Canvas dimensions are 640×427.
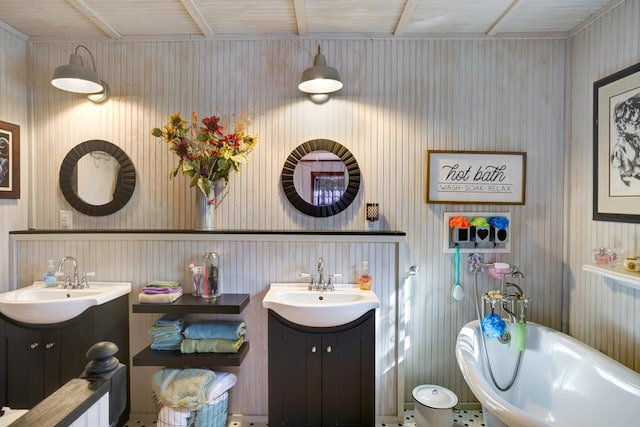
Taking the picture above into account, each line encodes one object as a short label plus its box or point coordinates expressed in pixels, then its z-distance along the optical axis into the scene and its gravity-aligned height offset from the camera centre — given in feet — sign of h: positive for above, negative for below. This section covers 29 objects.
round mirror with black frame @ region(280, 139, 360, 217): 7.97 +0.75
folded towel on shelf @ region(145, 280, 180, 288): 7.01 -1.66
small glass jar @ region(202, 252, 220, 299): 7.14 -1.50
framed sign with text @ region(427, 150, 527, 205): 7.97 +0.77
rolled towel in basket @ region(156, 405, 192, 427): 6.24 -4.05
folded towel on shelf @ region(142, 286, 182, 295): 6.86 -1.75
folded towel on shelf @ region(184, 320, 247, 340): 6.79 -2.60
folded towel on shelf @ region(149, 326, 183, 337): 6.81 -2.58
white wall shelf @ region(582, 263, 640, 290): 5.52 -1.18
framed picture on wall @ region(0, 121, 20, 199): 7.41 +1.11
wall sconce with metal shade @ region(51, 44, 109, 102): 7.02 +2.87
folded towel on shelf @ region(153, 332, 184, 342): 6.81 -2.73
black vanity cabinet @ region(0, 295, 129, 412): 6.52 -2.98
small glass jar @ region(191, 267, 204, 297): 7.16 -1.60
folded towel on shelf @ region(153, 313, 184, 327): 6.89 -2.44
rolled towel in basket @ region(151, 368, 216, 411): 6.26 -3.52
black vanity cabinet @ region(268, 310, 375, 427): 6.48 -3.34
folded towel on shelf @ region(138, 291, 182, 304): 6.75 -1.90
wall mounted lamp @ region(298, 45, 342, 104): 6.87 +2.80
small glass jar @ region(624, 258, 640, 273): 5.76 -1.01
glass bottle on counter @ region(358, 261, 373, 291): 7.20 -1.58
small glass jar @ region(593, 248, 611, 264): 6.46 -0.96
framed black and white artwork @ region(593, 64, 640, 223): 6.20 +1.25
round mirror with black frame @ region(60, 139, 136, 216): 8.14 +0.83
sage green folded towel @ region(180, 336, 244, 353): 6.69 -2.86
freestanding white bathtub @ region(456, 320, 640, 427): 5.16 -3.21
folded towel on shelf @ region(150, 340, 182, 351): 6.81 -2.89
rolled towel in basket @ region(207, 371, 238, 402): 6.54 -3.70
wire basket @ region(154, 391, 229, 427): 6.25 -4.10
